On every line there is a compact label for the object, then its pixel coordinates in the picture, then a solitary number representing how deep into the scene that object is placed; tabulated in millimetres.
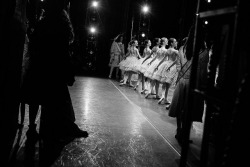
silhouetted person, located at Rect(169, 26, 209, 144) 4727
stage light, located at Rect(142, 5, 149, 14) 15031
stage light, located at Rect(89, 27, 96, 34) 17688
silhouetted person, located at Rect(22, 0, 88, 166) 3711
